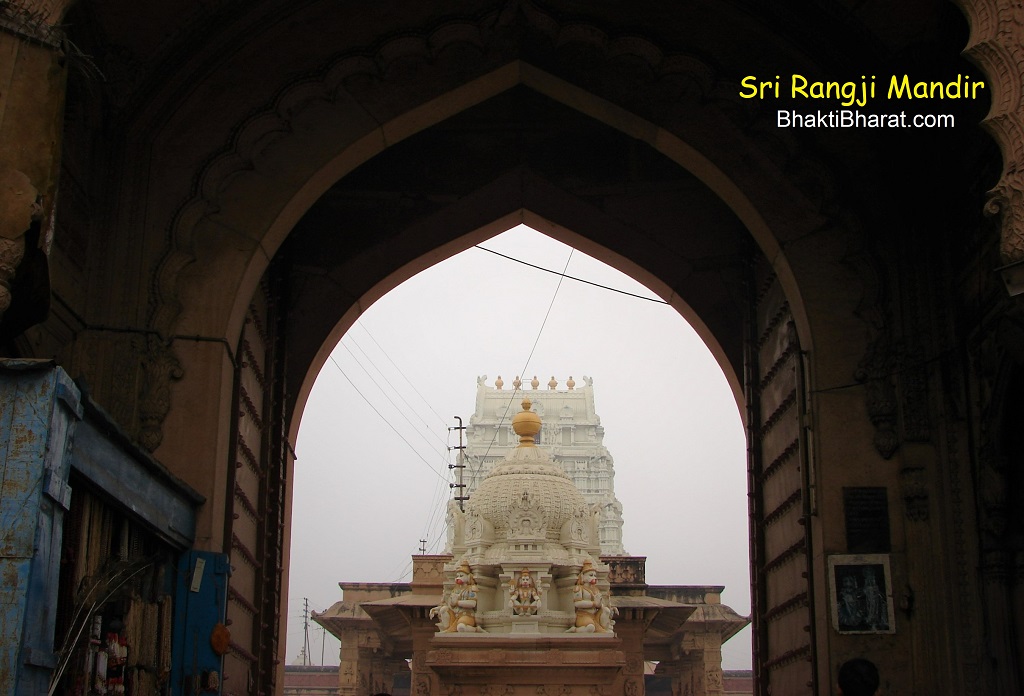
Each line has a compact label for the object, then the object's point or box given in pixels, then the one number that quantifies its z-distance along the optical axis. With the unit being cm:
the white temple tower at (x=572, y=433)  4847
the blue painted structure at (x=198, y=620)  745
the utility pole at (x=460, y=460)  3265
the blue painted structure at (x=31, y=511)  448
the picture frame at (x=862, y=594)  769
